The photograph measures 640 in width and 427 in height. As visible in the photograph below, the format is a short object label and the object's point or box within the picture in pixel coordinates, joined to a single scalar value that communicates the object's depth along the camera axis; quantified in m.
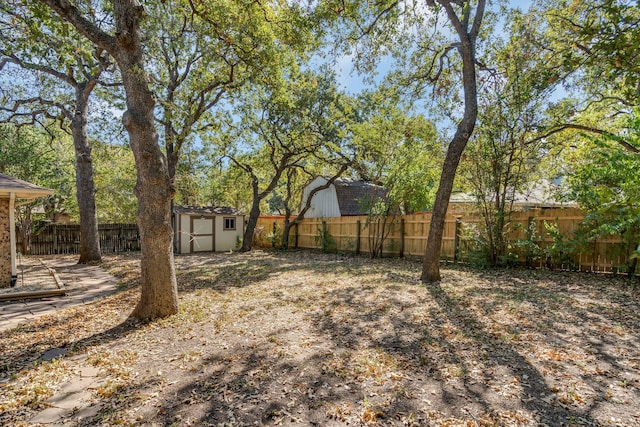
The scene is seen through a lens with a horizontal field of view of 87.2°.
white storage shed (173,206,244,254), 15.95
